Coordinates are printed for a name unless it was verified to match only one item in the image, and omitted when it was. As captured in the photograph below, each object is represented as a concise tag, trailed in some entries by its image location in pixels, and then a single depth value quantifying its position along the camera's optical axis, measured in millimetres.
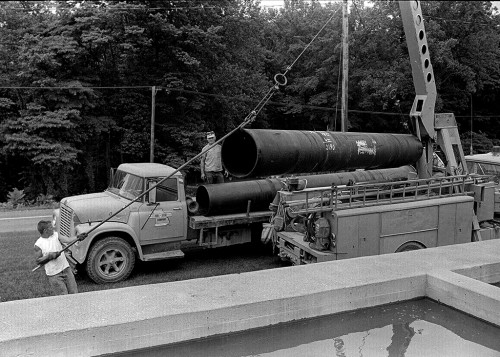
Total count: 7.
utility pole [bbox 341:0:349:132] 22781
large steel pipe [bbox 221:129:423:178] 7500
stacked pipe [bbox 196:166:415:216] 10359
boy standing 6973
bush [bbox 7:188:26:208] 23050
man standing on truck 10812
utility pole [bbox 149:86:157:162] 24338
